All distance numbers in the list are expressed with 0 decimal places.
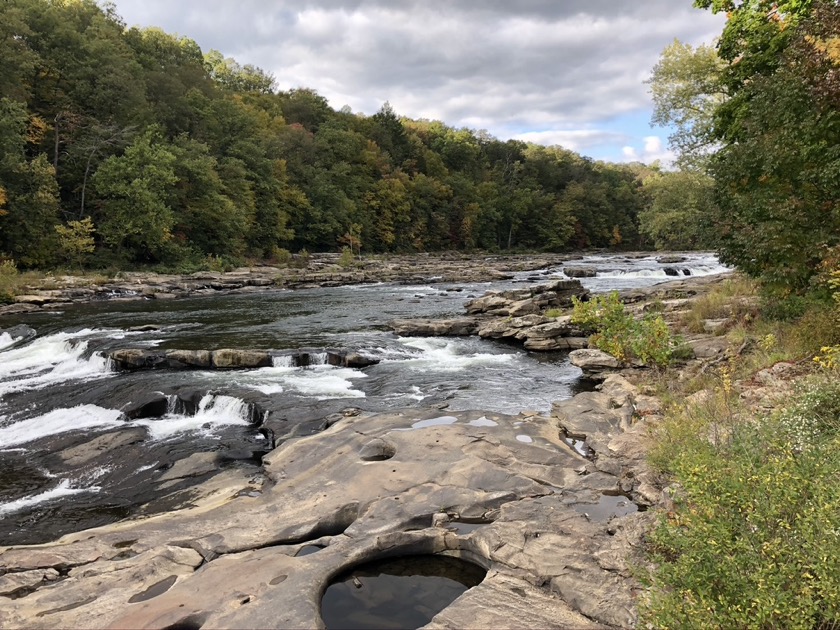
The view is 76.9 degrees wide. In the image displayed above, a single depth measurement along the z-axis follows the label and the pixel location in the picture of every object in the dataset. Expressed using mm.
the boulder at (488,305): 23328
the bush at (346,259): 47844
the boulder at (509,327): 18703
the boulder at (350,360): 15569
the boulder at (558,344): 17094
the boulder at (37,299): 25812
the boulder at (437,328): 19531
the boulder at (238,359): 15266
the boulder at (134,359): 15258
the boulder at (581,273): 40875
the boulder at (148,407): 11859
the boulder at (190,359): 15297
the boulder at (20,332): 19017
